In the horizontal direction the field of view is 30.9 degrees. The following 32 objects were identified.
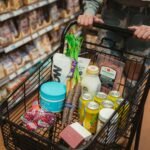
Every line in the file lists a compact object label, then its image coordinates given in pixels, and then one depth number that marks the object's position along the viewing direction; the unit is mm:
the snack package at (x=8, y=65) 2419
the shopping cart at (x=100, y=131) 1003
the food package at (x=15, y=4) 2279
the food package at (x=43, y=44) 2822
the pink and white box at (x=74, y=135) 967
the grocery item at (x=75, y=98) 1221
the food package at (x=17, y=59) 2531
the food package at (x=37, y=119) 1107
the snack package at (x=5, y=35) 2297
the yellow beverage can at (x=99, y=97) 1192
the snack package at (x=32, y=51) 2717
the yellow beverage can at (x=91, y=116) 1109
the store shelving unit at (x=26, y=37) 2305
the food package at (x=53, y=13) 2892
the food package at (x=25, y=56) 2635
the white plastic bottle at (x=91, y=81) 1250
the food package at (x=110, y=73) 1354
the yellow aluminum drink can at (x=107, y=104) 1142
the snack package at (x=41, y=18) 2746
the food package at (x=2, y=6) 2180
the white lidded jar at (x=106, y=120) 1059
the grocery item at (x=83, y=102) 1173
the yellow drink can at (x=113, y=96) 1211
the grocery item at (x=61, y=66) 1289
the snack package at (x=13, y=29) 2463
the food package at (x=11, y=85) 2520
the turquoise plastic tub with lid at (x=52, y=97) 1189
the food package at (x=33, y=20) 2617
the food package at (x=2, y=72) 2369
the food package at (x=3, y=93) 2466
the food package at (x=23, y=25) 2520
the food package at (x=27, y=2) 2410
